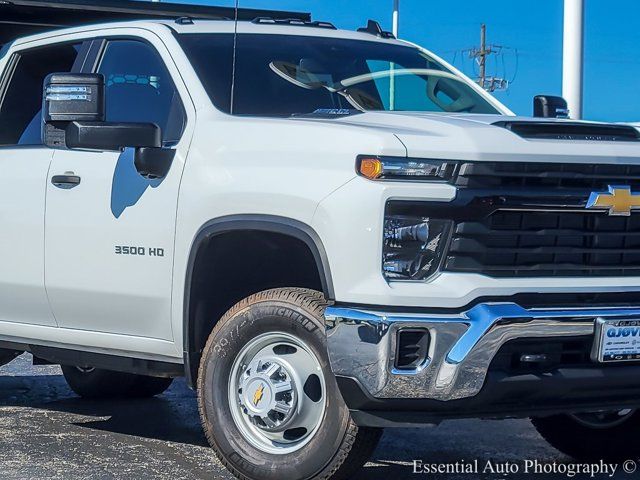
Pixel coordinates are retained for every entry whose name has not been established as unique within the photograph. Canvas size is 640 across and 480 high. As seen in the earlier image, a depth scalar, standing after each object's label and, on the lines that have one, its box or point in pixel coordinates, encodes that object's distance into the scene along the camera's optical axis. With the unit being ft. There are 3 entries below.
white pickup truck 15.23
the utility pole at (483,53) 241.14
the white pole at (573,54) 38.19
